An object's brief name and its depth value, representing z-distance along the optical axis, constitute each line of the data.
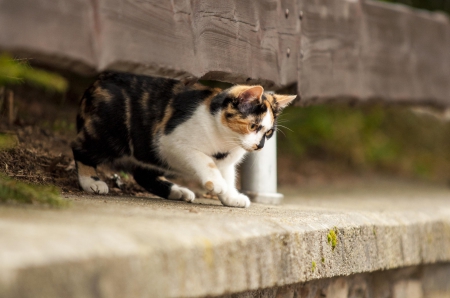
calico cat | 6.06
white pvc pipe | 7.30
